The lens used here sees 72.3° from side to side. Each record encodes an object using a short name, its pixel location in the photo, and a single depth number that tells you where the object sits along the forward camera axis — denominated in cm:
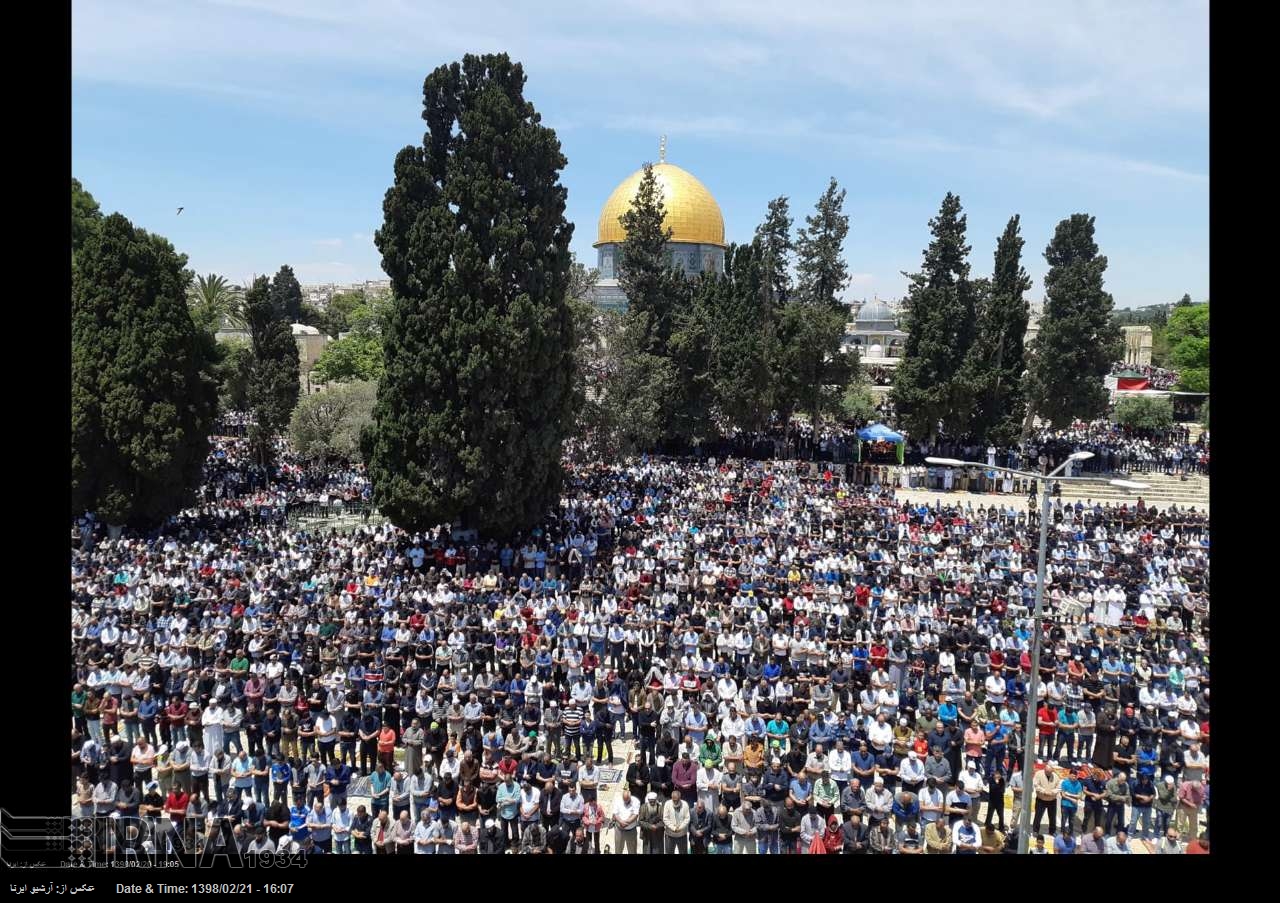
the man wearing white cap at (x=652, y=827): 1016
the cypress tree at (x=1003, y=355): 3816
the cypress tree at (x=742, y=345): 3872
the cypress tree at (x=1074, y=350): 3972
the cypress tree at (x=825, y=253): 4588
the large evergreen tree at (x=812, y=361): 3953
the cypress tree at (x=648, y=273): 3828
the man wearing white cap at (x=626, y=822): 1028
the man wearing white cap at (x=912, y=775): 1120
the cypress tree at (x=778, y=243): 4562
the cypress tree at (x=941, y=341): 3784
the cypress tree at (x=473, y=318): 2253
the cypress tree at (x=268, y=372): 3641
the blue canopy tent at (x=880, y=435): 3628
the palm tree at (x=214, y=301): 4972
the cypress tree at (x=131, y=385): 2494
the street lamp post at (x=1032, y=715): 949
